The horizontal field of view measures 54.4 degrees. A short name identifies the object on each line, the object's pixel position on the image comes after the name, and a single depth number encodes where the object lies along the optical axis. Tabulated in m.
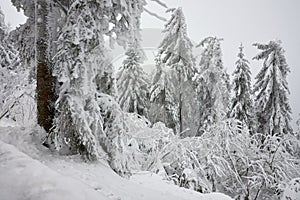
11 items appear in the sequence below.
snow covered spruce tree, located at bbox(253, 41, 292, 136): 17.88
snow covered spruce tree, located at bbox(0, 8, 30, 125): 12.33
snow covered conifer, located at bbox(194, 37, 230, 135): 19.52
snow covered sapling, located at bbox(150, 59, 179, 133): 19.00
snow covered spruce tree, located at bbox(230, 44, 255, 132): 19.78
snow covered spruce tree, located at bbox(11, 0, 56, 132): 5.46
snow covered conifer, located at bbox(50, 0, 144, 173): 5.00
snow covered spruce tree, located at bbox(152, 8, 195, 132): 18.95
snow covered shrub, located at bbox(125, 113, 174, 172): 9.41
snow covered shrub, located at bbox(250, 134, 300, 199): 11.38
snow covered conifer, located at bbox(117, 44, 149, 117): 19.52
